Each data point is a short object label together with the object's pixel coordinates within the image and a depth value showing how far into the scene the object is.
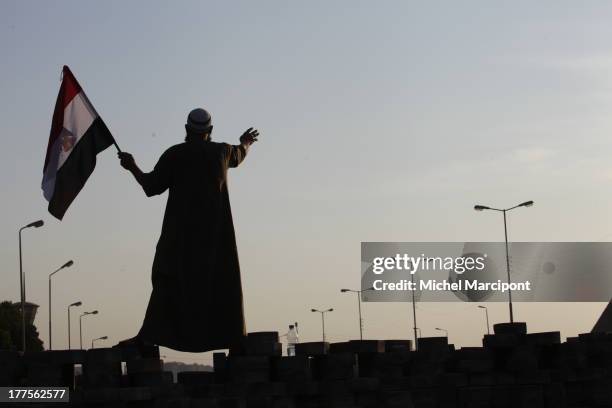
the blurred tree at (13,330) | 75.50
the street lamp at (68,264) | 57.00
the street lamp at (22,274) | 47.28
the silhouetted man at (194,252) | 14.52
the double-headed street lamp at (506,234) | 48.88
